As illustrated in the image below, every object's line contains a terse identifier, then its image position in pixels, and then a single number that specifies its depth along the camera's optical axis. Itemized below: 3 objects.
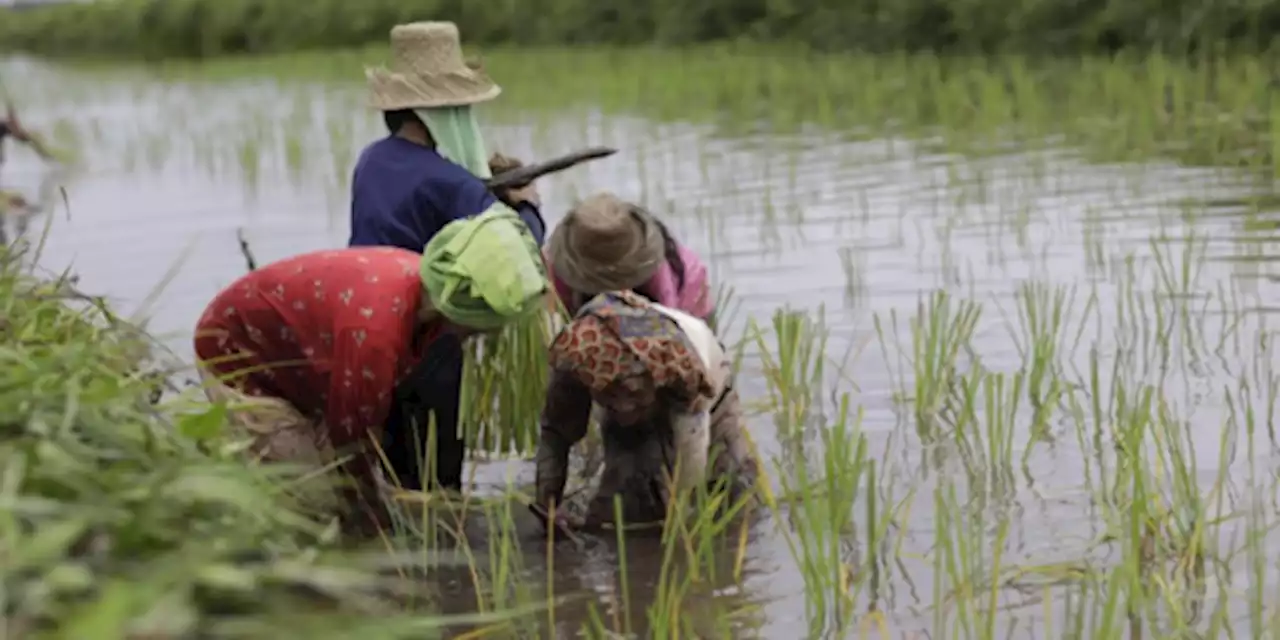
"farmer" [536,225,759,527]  6.91
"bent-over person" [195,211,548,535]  6.52
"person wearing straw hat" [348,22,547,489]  8.07
